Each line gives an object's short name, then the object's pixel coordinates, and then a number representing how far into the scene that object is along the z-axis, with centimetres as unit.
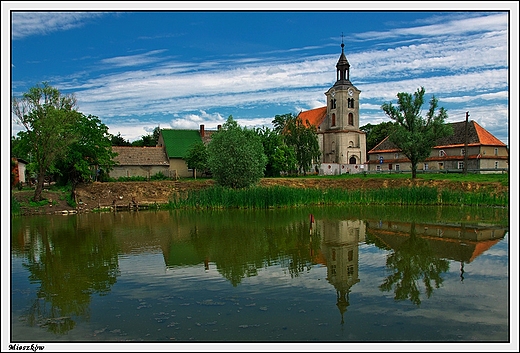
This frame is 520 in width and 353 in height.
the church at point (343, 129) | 6438
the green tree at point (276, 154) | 5169
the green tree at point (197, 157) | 4881
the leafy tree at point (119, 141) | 7414
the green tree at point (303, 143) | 5438
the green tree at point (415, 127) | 4169
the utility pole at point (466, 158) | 4679
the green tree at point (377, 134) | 7586
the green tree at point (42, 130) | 3294
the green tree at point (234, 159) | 3544
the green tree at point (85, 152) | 3703
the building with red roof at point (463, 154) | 5055
